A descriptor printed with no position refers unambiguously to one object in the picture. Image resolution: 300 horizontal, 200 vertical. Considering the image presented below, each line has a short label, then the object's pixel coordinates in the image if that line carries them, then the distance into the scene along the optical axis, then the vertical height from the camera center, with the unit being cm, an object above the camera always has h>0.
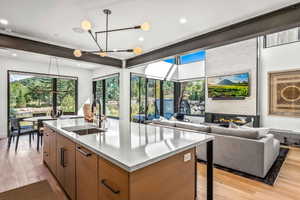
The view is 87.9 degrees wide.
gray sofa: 255 -87
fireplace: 527 -71
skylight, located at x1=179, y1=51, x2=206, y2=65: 703 +198
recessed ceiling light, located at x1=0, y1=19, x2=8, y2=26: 297 +151
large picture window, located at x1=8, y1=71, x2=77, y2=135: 560 +16
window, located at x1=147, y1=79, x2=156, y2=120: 686 +1
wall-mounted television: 550 +49
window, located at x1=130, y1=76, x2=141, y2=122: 623 +5
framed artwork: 466 +19
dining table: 400 -58
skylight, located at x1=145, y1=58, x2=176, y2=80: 676 +137
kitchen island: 109 -54
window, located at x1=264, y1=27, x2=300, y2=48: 469 +194
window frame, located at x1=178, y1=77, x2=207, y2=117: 699 +81
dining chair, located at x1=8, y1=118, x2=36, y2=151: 382 -77
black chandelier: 223 +107
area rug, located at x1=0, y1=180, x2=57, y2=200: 171 -109
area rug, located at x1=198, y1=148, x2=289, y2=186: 248 -128
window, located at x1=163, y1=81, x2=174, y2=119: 765 +6
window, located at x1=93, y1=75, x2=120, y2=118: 676 +29
